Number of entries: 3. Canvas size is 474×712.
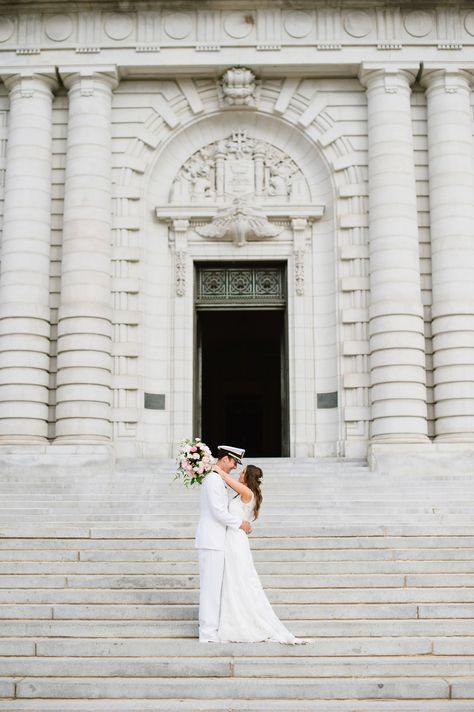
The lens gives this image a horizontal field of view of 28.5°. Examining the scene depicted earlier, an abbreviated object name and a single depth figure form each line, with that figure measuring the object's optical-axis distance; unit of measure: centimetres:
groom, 1093
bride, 1080
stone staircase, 980
